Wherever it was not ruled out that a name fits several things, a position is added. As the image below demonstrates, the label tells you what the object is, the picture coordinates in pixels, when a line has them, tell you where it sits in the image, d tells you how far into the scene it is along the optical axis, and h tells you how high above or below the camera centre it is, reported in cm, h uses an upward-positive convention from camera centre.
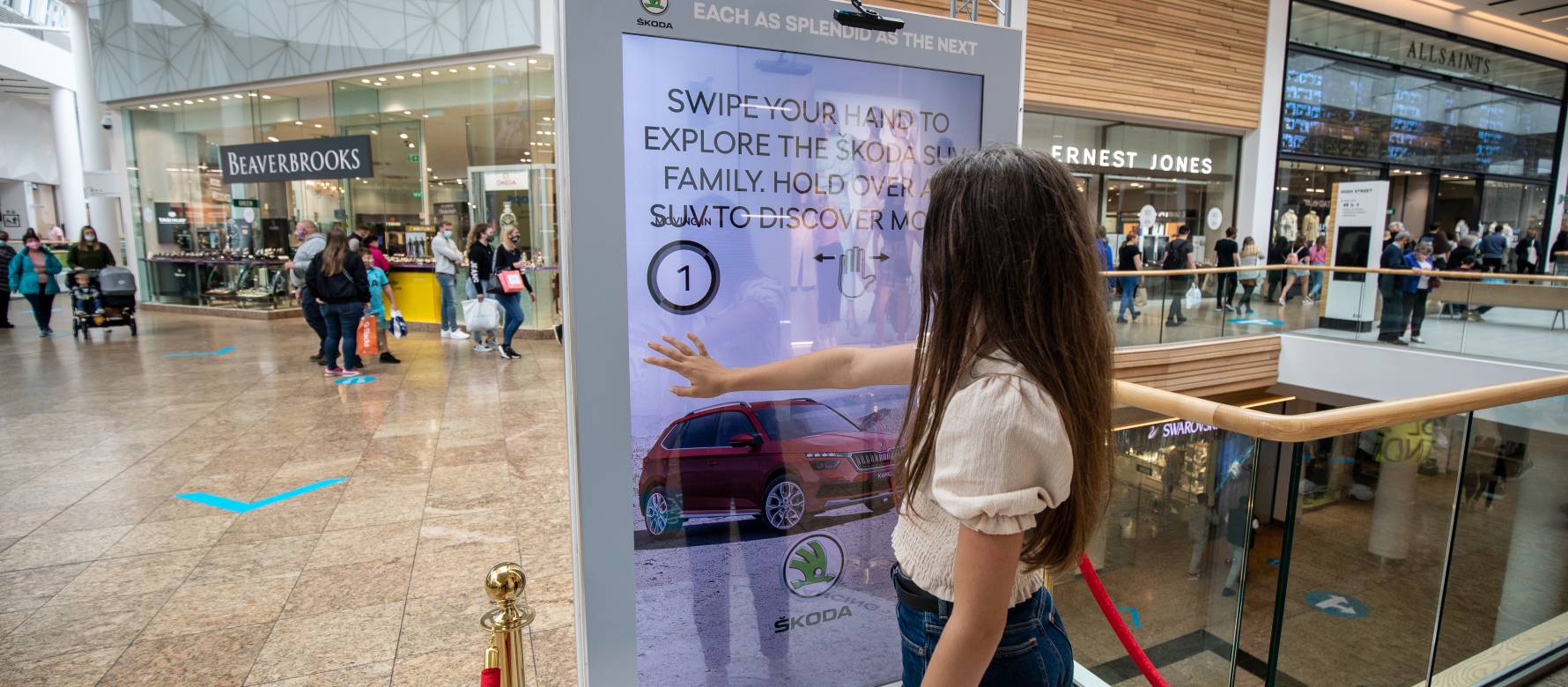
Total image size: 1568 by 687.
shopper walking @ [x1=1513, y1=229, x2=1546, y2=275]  1745 -20
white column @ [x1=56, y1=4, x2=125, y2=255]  1386 +230
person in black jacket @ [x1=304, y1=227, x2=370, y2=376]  735 -54
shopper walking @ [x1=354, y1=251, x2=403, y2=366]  870 -73
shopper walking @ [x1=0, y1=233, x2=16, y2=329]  1081 -37
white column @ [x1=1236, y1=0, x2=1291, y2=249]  1260 +155
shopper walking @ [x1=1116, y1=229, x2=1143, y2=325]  848 -38
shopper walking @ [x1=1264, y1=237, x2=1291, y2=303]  1319 -12
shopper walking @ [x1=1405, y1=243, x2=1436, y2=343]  854 -61
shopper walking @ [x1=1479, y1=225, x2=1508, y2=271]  1430 -10
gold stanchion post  147 -75
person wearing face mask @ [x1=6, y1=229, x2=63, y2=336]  1006 -56
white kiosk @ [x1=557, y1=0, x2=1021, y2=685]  158 -12
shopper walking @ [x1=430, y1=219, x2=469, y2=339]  1024 -49
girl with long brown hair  88 -21
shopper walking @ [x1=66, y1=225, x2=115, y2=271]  986 -25
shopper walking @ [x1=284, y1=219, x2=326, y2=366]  799 -38
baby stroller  989 -87
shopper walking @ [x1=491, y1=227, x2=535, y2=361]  879 -70
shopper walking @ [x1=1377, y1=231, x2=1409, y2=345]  876 -75
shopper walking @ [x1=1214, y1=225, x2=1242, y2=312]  930 -61
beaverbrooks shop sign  1100 +116
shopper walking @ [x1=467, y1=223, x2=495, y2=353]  899 -27
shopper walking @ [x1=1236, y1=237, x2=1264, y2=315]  970 -55
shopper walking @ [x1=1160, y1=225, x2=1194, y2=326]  881 -35
